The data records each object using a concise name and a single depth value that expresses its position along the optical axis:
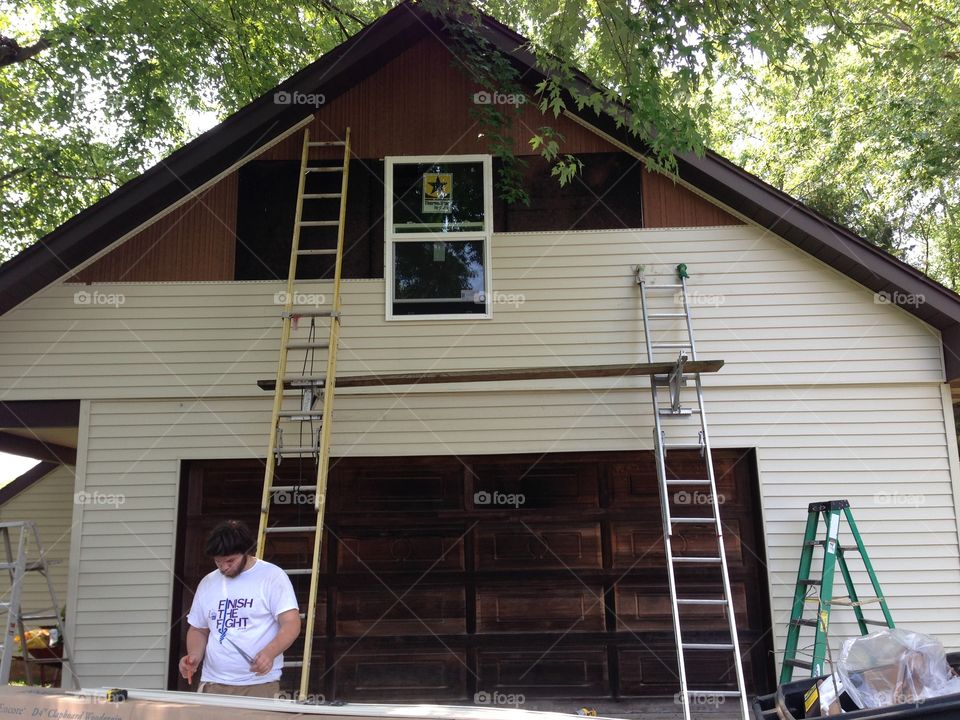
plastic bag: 4.43
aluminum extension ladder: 7.41
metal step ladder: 7.07
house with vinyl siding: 7.83
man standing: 4.57
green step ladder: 7.02
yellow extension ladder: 6.79
